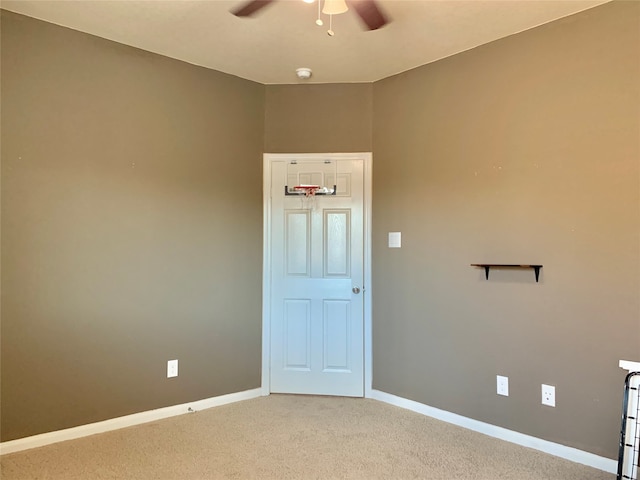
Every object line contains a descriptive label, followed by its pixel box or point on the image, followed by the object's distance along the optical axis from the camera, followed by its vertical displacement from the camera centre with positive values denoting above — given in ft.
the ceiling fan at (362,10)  6.92 +3.89
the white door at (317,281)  12.09 -0.91
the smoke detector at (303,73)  11.29 +4.55
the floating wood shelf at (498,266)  8.87 -0.36
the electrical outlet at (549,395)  8.66 -2.89
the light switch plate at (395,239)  11.44 +0.25
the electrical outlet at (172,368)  10.61 -2.92
